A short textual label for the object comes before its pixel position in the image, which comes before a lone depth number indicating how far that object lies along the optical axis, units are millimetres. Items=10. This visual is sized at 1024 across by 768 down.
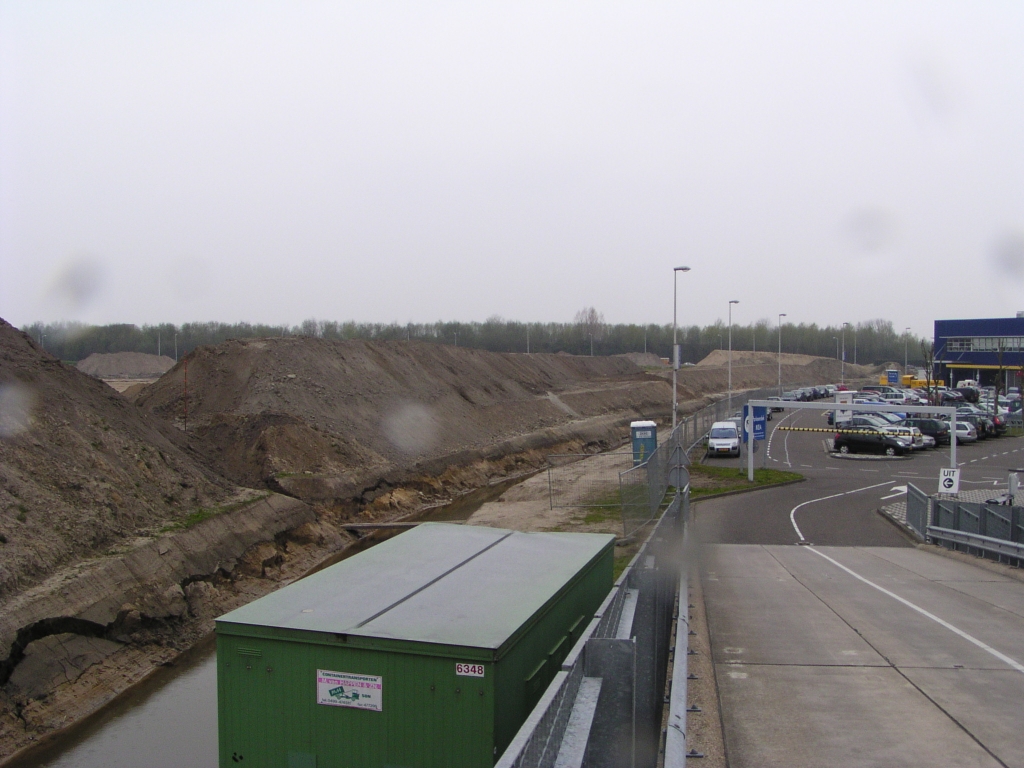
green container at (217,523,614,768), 5711
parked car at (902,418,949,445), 45562
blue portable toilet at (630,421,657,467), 32750
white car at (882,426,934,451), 41781
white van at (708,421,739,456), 40562
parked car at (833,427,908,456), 41562
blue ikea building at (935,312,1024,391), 91938
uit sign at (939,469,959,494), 21891
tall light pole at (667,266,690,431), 34150
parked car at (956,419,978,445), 45875
